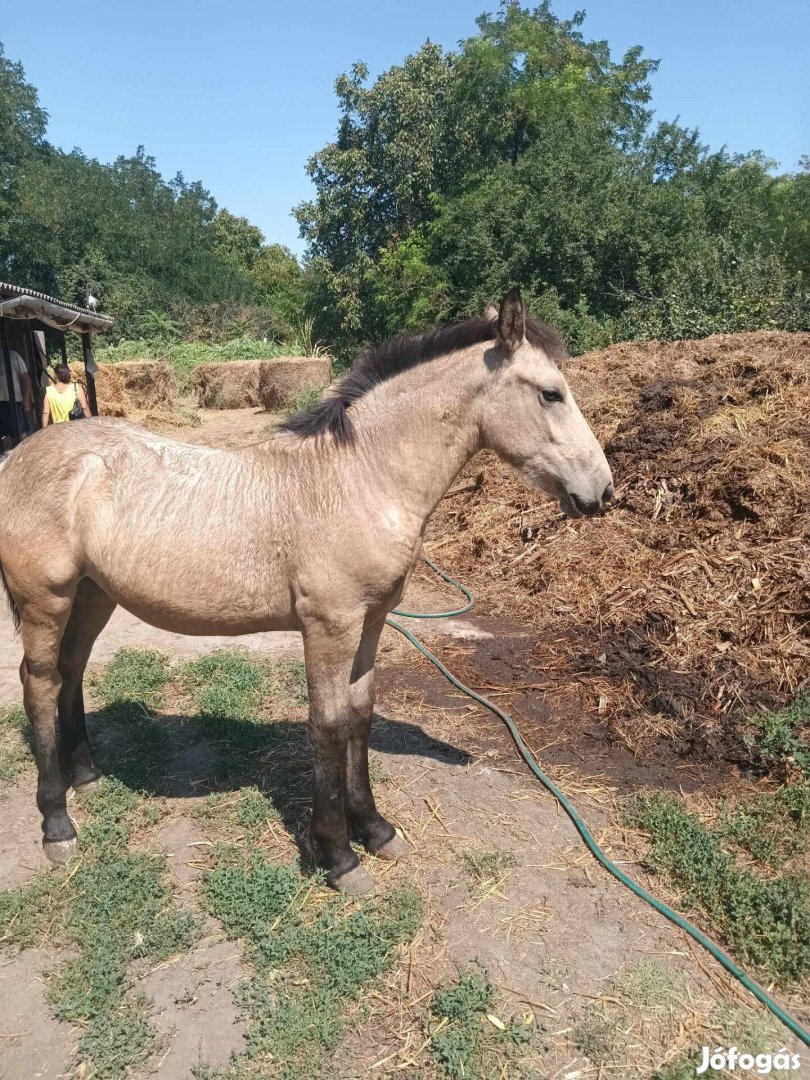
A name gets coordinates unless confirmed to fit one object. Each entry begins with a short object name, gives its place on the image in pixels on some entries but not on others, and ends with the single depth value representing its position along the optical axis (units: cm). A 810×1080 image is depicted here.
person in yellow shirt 989
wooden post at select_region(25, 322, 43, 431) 1399
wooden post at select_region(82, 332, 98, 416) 1448
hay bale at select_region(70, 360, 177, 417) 1777
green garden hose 252
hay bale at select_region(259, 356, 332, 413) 1883
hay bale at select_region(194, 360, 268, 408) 1983
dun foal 292
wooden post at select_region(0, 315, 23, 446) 1232
